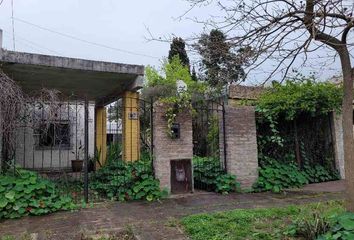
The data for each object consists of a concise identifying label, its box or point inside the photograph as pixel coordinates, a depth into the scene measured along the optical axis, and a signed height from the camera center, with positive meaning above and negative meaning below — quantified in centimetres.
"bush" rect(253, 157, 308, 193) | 842 -99
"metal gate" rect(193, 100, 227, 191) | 853 -34
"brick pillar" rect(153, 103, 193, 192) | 762 -16
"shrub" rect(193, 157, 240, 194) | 816 -93
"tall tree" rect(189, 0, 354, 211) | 433 +132
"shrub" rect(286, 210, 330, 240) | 432 -116
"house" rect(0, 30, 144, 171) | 795 +180
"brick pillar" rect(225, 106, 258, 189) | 837 -16
